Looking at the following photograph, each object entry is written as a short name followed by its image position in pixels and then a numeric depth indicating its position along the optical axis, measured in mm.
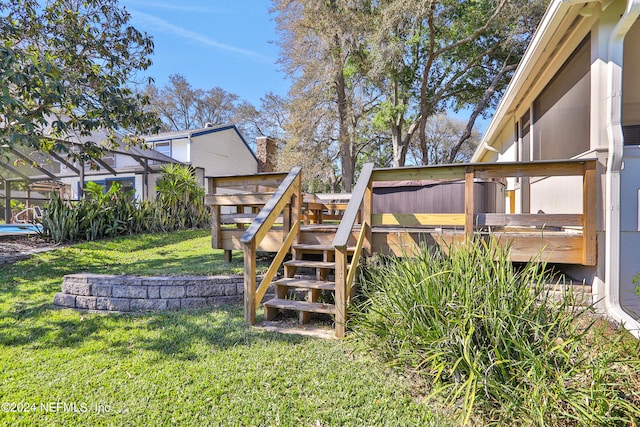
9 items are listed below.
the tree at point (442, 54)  11266
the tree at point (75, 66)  4910
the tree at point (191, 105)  26891
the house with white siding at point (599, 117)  3207
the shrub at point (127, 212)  7586
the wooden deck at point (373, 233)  3354
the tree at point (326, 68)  12859
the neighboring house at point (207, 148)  15773
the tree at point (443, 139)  24984
